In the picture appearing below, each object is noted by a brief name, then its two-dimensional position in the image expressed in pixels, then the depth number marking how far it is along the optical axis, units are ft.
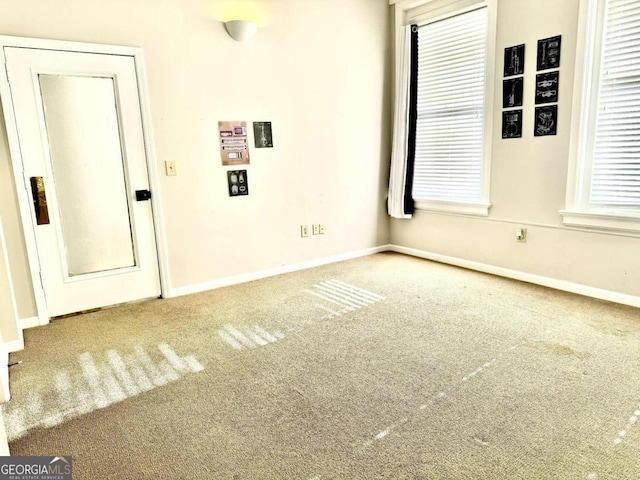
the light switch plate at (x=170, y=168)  11.59
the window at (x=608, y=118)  9.89
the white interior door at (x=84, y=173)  9.85
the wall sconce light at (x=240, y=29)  11.79
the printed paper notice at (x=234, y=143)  12.42
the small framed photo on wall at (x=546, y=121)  11.19
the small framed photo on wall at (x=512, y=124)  12.01
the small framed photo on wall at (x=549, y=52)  10.87
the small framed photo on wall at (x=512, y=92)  11.84
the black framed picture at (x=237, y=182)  12.70
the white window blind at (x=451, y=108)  13.05
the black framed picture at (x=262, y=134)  12.96
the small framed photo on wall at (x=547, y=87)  11.04
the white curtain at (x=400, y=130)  14.61
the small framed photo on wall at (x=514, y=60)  11.67
